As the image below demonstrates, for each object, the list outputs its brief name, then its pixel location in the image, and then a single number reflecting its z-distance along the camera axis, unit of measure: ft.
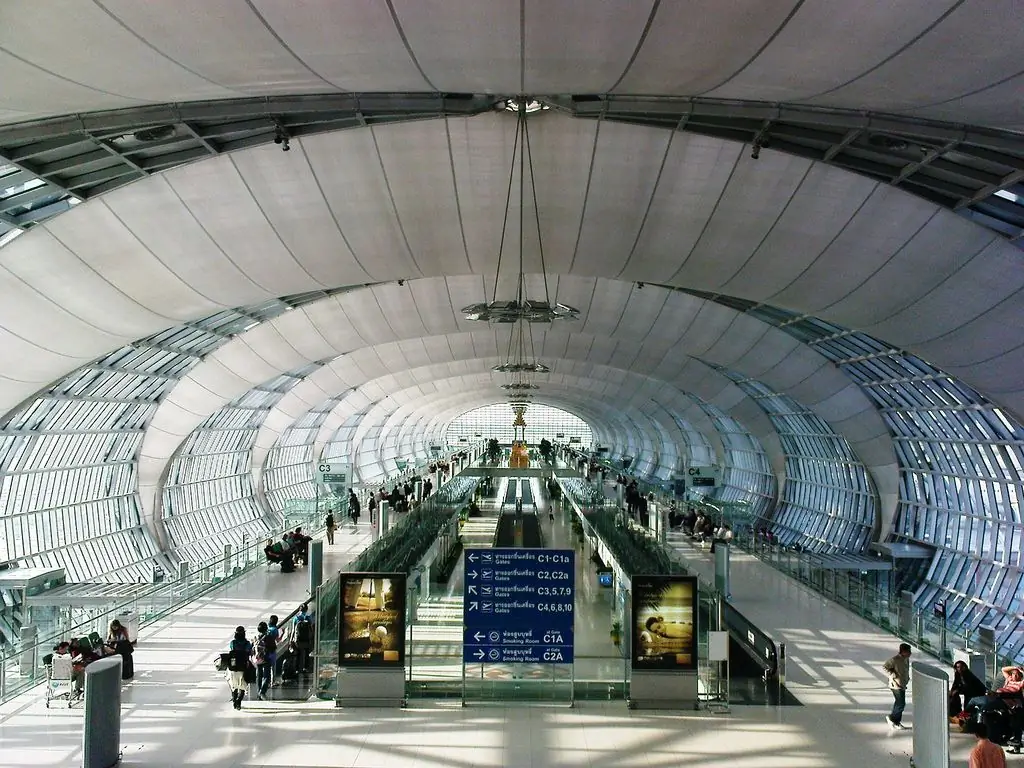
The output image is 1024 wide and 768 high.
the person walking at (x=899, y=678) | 37.22
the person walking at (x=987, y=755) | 27.09
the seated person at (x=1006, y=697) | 34.35
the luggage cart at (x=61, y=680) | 38.81
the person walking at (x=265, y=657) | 41.22
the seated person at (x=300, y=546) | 81.10
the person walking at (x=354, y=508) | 118.73
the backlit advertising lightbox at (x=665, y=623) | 41.42
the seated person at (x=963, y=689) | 37.37
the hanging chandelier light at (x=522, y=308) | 55.83
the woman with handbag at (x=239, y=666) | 38.14
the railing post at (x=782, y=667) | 43.91
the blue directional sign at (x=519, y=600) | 42.04
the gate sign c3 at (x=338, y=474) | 160.52
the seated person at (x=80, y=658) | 39.04
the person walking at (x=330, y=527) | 97.86
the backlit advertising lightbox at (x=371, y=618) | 41.52
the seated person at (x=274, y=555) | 78.69
